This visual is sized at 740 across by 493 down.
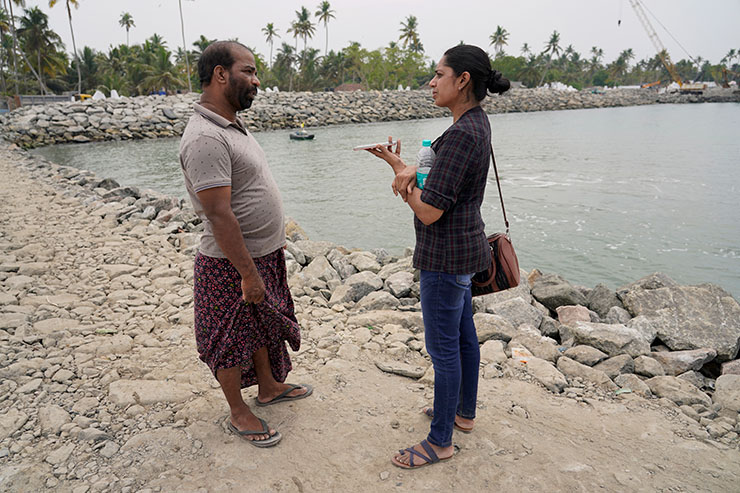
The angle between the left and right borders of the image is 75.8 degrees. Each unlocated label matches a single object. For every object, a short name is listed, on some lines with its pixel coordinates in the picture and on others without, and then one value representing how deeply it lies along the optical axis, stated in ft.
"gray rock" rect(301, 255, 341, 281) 16.02
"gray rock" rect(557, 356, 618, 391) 9.96
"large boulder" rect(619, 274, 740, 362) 12.75
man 6.14
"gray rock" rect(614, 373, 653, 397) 9.64
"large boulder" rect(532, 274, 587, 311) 15.35
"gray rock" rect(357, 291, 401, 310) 13.60
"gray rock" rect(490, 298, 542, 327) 13.33
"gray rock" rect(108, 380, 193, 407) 8.55
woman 5.82
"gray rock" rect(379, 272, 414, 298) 14.68
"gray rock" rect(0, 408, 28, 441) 7.53
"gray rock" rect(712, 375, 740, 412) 9.21
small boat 76.54
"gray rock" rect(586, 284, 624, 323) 15.43
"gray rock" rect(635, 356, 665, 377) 10.77
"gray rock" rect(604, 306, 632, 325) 14.26
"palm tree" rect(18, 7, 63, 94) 113.91
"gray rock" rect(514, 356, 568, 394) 9.67
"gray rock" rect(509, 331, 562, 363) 11.10
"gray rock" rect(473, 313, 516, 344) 11.64
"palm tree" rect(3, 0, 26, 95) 106.63
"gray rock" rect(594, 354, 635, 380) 10.57
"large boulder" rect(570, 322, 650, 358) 11.70
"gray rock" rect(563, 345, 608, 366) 11.10
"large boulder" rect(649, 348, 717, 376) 11.43
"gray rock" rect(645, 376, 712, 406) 9.35
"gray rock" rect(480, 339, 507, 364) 10.60
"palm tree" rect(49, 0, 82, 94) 119.44
